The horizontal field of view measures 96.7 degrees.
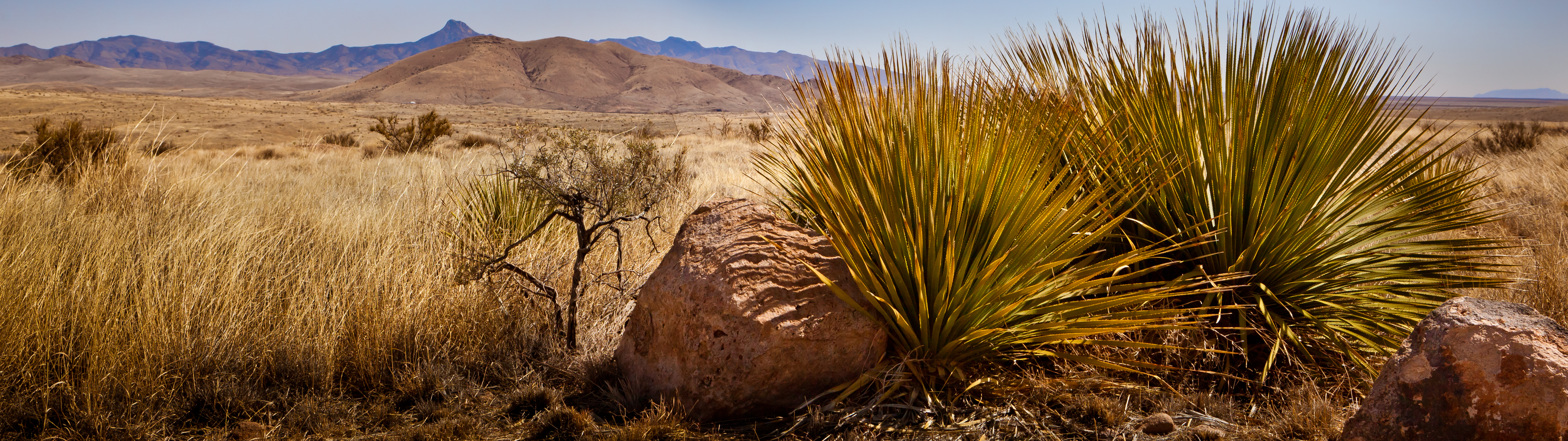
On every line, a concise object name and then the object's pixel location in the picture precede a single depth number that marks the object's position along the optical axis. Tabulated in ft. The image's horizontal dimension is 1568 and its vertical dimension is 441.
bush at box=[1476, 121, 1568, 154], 37.47
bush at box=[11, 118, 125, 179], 21.42
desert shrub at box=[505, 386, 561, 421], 9.46
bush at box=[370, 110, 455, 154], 45.03
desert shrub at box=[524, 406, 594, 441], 8.63
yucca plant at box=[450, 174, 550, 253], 15.61
